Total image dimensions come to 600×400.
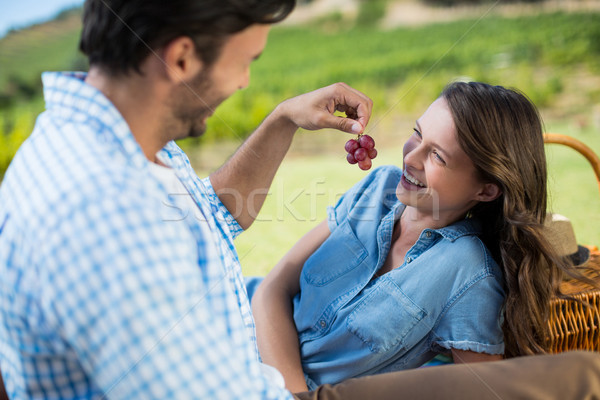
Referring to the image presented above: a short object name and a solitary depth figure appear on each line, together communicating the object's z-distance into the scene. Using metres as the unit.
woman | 1.19
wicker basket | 1.32
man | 0.60
